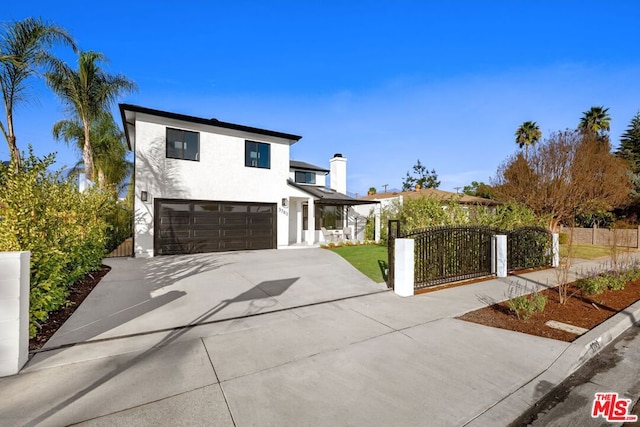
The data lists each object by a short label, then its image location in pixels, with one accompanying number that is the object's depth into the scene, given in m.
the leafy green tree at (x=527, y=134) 25.84
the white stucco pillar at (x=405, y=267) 6.59
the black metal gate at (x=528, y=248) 9.64
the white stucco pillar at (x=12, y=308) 3.05
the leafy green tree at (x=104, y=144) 17.56
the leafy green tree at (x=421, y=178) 50.19
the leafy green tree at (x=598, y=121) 24.38
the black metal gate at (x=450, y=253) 7.39
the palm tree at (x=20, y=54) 10.06
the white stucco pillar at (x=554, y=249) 10.68
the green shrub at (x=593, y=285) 6.66
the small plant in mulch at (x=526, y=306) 5.14
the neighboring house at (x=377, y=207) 17.81
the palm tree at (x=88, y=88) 12.68
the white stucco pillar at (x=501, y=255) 8.77
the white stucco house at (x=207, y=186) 11.74
